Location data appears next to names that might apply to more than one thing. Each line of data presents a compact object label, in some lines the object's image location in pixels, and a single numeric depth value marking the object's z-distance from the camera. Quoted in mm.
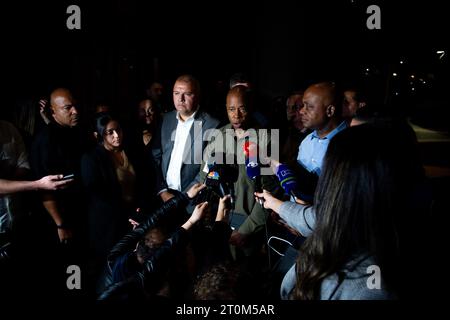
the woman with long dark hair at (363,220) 948
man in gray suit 2748
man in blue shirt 2232
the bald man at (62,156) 2334
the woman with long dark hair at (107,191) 2369
